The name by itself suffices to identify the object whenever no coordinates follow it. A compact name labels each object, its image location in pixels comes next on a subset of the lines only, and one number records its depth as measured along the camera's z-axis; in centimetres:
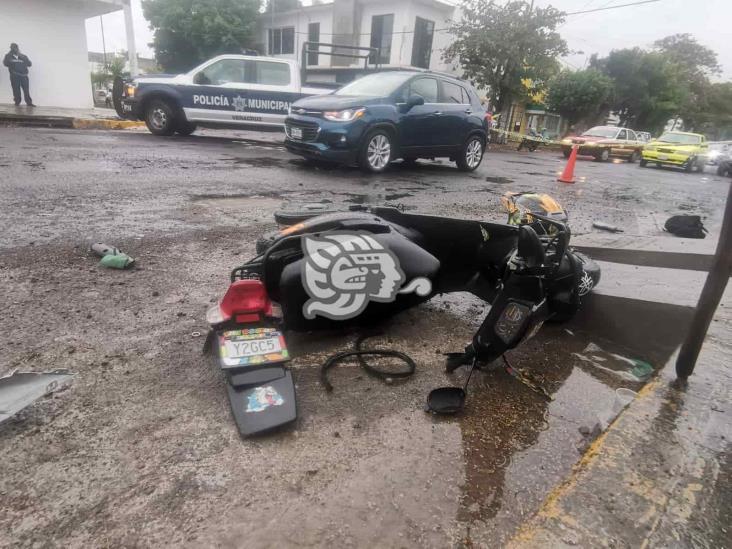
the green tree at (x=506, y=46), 2072
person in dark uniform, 1371
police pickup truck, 1016
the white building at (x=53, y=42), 1458
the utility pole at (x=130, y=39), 1662
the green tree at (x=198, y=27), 2931
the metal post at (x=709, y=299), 188
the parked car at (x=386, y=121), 729
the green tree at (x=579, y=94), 3164
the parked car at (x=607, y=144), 1959
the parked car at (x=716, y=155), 1825
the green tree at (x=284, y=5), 3222
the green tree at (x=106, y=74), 4319
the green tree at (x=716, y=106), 5281
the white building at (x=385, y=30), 2622
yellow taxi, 1734
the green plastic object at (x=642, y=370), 240
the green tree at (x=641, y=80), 3456
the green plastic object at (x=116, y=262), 312
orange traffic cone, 936
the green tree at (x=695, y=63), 5053
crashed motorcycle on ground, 190
